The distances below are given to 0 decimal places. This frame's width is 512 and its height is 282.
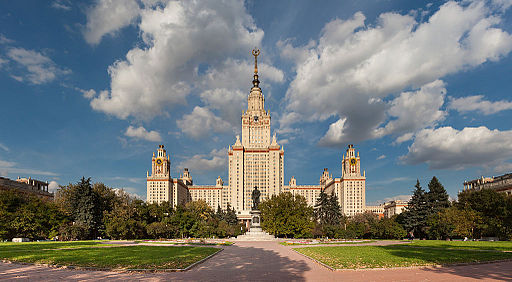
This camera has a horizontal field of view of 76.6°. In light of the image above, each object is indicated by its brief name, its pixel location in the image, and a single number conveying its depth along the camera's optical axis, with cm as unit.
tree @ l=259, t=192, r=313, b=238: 6494
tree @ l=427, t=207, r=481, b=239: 5456
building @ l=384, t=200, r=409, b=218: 19760
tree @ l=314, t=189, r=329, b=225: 9208
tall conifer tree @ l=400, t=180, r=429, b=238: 7119
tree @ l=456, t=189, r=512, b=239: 4815
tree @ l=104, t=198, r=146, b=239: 5500
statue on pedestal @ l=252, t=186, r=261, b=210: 6644
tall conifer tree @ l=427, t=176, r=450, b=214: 7262
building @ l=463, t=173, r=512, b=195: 10342
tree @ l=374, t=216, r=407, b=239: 6757
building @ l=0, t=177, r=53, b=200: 9533
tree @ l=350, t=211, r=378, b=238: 7206
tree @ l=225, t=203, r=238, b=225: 10436
